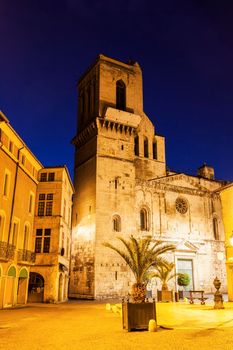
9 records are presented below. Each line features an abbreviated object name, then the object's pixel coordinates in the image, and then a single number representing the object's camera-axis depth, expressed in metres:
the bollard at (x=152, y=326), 11.37
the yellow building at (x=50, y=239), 26.75
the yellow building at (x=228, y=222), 23.61
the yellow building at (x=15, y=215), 20.75
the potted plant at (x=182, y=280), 31.89
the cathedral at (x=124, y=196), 32.84
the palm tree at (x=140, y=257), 16.90
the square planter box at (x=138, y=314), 11.70
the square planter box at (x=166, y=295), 25.82
